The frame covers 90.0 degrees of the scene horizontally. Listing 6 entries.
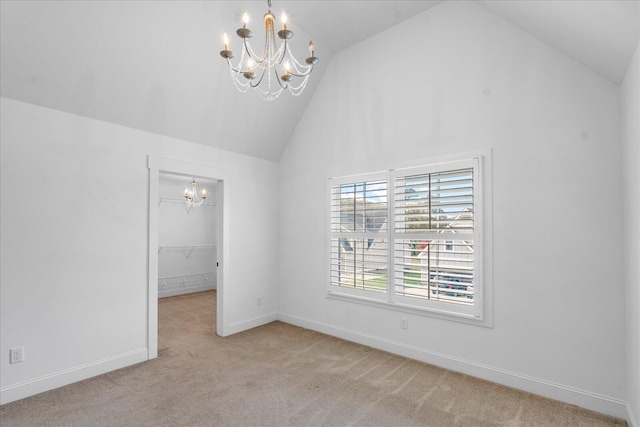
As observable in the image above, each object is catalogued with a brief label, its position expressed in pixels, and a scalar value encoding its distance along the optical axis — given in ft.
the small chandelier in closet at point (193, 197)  24.75
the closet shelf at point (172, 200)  24.26
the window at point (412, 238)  10.50
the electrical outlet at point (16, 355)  8.94
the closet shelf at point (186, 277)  23.48
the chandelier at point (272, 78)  11.93
